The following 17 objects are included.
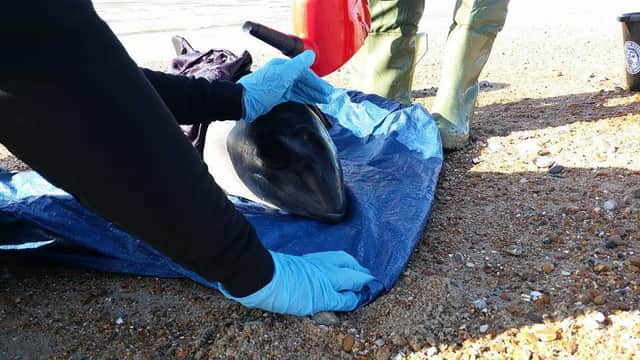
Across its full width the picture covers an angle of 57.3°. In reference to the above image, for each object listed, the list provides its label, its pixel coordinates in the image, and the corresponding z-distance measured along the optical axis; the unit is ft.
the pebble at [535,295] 4.19
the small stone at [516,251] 4.82
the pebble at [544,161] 6.50
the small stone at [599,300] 4.00
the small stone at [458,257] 4.76
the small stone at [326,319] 4.08
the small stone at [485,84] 10.43
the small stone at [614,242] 4.71
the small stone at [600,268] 4.39
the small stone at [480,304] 4.13
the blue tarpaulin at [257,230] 4.80
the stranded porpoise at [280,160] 5.16
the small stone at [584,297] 4.04
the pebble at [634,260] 4.40
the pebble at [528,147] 6.90
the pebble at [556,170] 6.27
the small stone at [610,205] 5.29
